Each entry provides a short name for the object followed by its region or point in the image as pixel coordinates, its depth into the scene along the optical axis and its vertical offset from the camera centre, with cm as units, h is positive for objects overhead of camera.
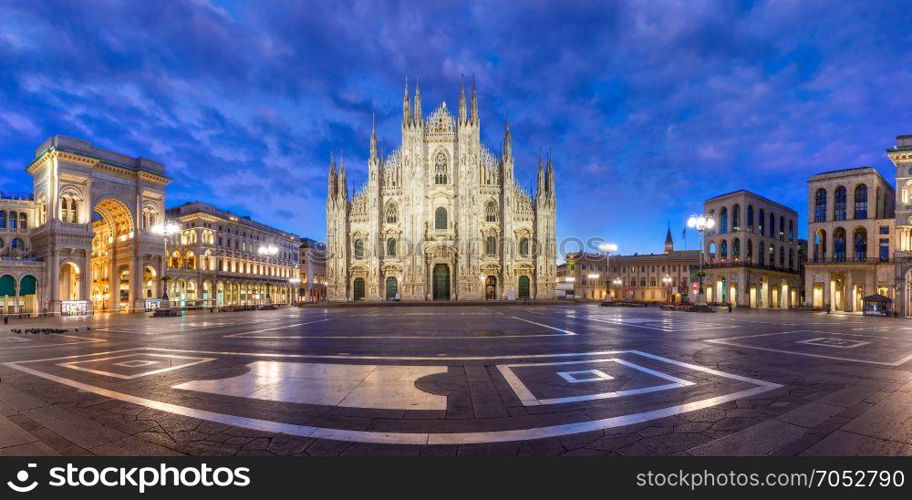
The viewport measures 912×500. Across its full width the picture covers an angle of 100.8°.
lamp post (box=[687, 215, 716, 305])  3200 +308
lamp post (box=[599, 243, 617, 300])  4841 +157
